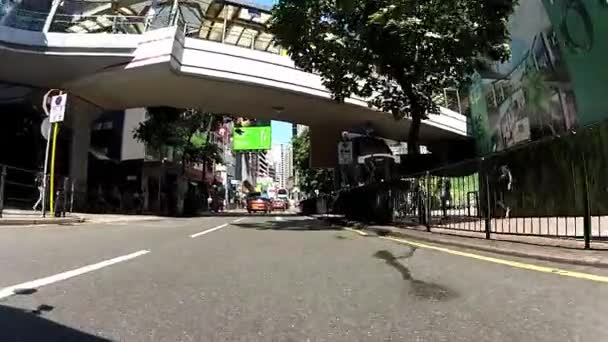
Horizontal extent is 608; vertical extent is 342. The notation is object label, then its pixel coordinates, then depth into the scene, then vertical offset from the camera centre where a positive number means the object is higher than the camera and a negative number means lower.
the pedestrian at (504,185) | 11.16 +0.44
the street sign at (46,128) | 18.94 +2.45
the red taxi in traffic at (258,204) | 55.12 +0.33
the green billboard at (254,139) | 61.00 +6.92
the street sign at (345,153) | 23.75 +2.14
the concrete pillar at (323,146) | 38.16 +3.92
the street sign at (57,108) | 18.47 +2.98
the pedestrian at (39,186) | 19.24 +0.65
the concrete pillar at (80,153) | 30.12 +2.70
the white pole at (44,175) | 18.64 +0.98
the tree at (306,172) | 61.91 +3.99
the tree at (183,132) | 36.38 +4.77
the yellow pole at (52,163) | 18.66 +1.34
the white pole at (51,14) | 25.33 +8.01
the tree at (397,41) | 14.48 +4.23
